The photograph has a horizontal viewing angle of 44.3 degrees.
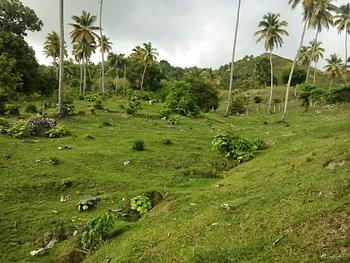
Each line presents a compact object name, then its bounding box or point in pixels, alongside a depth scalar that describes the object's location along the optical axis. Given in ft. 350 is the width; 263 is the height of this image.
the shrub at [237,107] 230.27
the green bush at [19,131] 103.19
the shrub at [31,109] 140.26
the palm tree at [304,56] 272.27
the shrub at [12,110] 132.67
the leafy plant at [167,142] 101.88
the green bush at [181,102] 160.56
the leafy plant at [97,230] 51.55
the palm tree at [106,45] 259.19
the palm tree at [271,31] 191.21
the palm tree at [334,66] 259.60
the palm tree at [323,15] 149.38
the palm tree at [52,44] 246.88
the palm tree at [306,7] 149.59
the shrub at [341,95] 194.70
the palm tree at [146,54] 266.16
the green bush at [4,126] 106.26
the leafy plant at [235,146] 90.85
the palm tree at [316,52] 248.52
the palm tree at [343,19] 226.17
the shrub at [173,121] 136.87
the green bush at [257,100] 298.56
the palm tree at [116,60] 310.65
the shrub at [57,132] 107.24
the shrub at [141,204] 60.65
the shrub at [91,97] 182.09
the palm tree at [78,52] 223.51
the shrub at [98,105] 156.04
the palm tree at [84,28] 183.32
